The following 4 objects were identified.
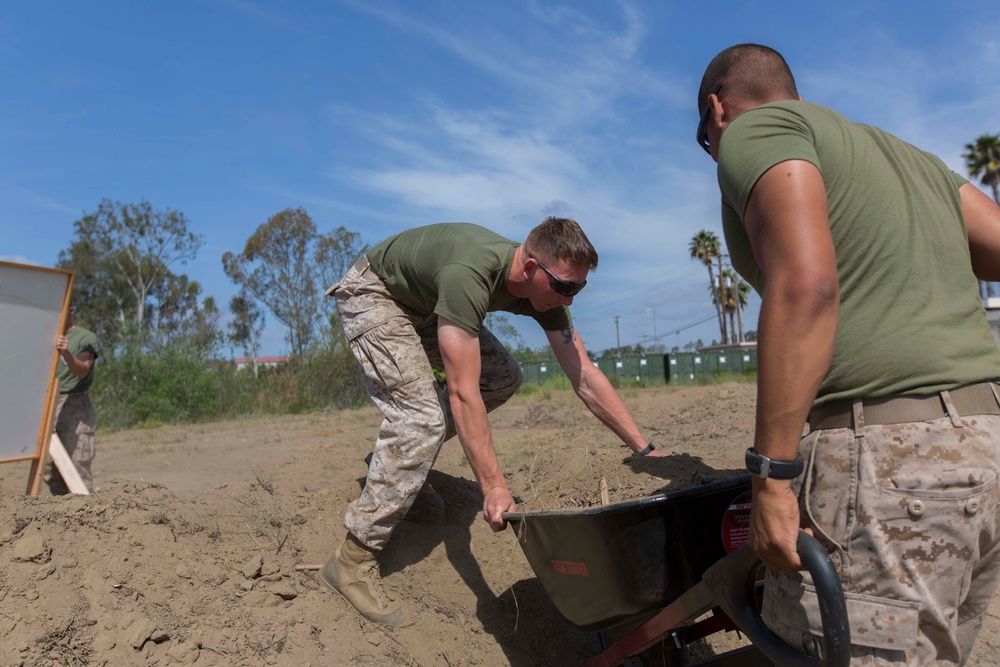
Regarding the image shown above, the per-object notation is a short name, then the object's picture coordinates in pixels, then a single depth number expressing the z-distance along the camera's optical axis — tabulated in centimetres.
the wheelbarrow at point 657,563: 185
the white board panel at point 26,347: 412
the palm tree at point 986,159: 2836
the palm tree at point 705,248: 4725
